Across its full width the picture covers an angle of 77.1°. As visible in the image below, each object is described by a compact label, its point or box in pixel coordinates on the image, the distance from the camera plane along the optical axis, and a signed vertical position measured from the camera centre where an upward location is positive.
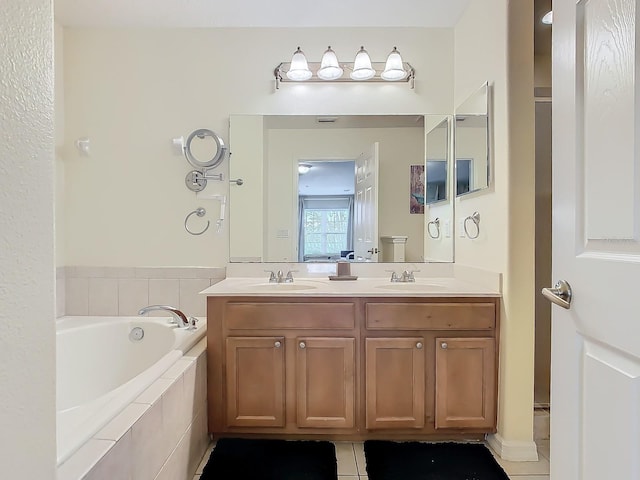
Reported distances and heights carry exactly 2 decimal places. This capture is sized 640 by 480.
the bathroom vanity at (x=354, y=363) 2.03 -0.66
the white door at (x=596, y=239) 0.80 -0.02
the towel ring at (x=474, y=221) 2.28 +0.07
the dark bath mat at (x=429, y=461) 1.80 -1.09
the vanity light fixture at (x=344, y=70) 2.49 +1.03
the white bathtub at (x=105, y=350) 2.12 -0.67
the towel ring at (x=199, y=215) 2.60 +0.11
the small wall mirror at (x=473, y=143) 2.16 +0.52
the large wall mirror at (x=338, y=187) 2.59 +0.30
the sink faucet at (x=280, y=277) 2.48 -0.28
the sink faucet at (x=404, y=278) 2.49 -0.28
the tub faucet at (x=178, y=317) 2.20 -0.48
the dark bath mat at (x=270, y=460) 1.78 -1.07
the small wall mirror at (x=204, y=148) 2.57 +0.55
